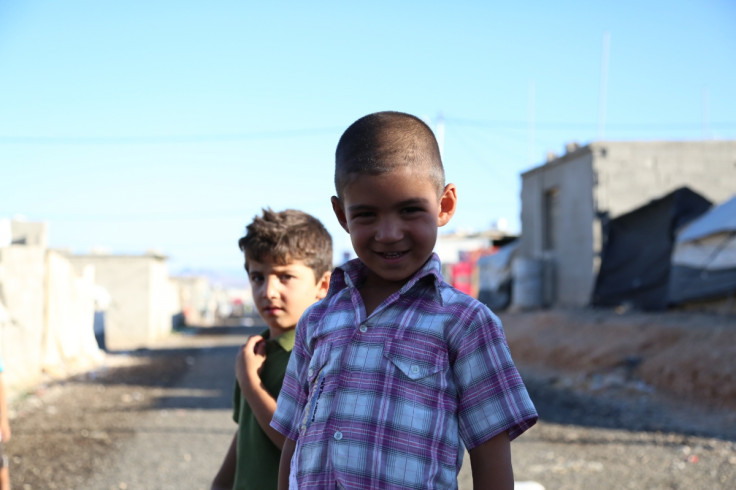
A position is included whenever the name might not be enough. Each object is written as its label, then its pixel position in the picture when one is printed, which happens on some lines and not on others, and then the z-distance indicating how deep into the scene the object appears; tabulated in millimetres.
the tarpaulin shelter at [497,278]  22031
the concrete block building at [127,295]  27234
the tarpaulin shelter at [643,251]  14203
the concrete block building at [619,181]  16812
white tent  11891
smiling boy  1492
